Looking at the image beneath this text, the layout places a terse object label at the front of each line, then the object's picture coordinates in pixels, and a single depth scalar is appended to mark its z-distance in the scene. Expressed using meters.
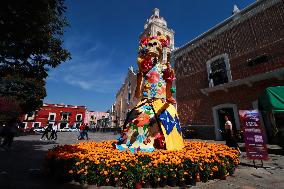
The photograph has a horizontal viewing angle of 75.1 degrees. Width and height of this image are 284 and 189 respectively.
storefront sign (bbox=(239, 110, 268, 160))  5.62
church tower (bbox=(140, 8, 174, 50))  31.03
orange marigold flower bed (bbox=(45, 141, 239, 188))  3.73
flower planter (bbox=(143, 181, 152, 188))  3.74
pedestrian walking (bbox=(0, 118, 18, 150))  9.80
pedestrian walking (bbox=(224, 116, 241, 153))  7.65
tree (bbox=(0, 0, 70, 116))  3.66
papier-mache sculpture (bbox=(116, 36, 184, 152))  5.30
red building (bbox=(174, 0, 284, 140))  11.33
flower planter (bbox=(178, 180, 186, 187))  3.92
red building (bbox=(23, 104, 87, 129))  47.66
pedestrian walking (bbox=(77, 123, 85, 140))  16.64
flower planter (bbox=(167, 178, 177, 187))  3.87
